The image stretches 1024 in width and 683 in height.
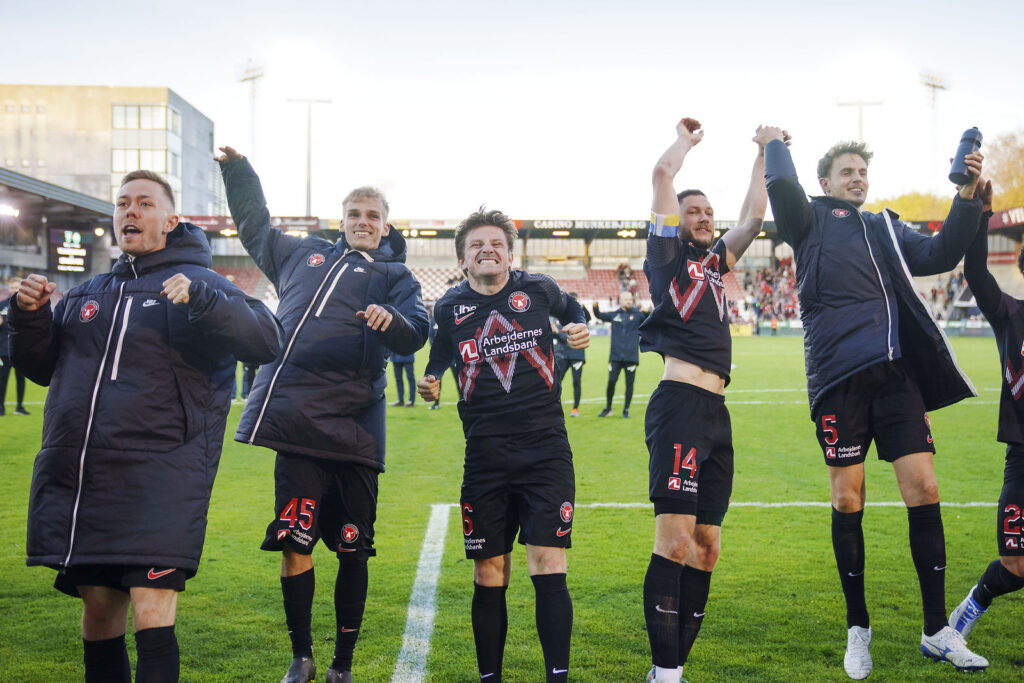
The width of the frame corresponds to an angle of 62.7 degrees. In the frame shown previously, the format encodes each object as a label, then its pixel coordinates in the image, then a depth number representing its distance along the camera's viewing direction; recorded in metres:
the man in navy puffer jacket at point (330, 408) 3.91
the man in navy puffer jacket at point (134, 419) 2.84
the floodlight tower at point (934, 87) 62.25
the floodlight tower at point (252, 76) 53.88
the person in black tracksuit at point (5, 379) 13.39
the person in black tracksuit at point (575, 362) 14.12
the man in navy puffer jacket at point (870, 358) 4.01
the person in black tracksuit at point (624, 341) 13.80
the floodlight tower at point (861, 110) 47.69
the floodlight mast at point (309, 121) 44.88
